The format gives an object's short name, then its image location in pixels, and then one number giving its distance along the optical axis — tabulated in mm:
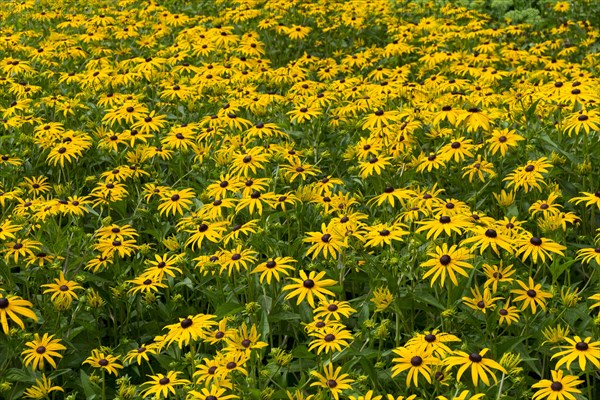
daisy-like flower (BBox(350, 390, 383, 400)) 2879
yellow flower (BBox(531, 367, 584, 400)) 2893
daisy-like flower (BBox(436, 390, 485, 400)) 2793
